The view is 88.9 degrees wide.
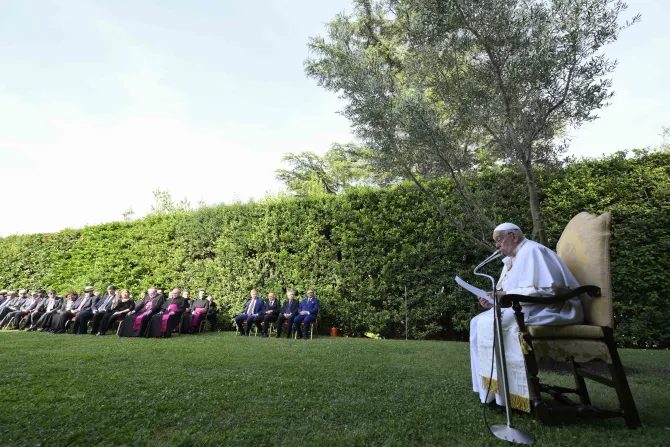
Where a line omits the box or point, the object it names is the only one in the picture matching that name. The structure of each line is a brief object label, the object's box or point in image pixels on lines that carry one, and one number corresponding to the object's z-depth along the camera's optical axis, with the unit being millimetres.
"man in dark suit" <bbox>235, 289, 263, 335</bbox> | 9692
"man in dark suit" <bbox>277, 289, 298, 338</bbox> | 9219
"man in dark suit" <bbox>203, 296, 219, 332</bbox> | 10820
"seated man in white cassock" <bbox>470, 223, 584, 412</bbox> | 2650
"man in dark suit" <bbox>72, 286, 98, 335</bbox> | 10281
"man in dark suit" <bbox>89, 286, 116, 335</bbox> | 10266
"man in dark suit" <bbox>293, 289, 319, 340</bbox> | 8930
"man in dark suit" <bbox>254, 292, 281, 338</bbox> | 9438
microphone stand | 2161
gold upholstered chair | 2436
